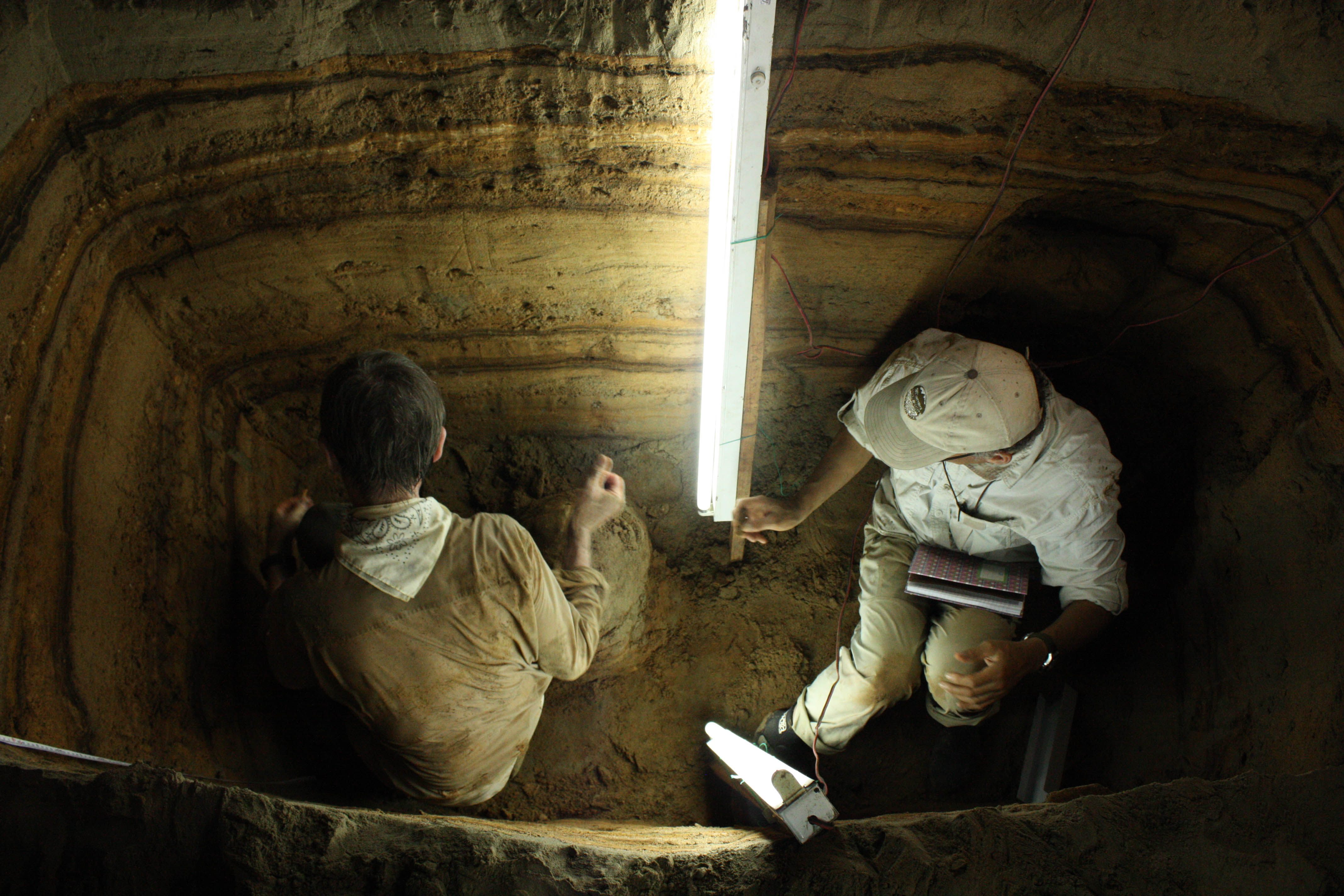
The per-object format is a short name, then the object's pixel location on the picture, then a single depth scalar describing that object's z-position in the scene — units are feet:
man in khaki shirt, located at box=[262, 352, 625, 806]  5.36
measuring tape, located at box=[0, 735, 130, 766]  4.71
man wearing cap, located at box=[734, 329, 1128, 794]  6.68
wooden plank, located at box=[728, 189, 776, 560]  6.51
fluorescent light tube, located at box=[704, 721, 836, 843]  5.13
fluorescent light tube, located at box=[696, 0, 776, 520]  4.66
